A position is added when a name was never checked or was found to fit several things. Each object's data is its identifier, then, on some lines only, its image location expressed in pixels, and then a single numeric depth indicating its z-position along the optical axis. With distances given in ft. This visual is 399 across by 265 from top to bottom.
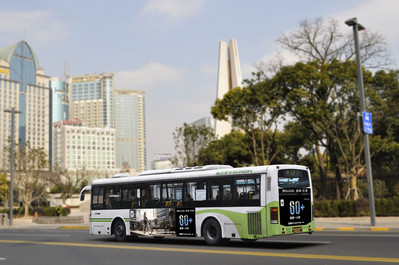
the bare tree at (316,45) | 126.41
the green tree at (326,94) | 103.09
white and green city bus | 45.98
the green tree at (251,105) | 116.78
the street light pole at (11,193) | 116.97
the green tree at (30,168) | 181.78
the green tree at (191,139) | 150.10
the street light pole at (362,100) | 67.00
